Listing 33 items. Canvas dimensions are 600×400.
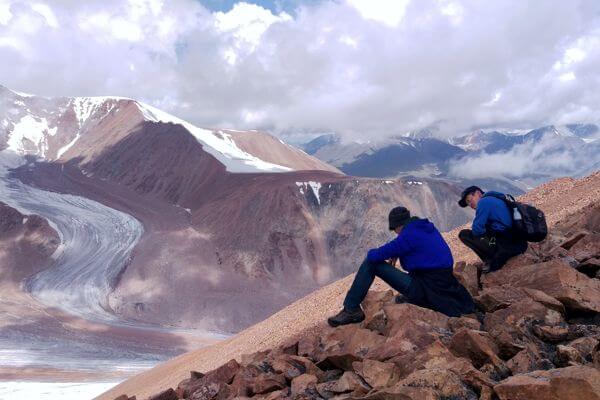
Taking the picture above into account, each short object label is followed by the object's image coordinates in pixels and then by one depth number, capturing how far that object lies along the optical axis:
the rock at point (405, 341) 4.59
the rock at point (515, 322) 4.25
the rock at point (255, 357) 6.29
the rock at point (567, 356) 3.88
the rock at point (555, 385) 3.00
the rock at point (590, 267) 5.85
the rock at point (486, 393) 3.41
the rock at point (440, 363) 3.65
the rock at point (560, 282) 4.96
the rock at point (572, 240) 6.84
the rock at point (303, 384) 4.59
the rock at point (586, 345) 3.94
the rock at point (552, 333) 4.48
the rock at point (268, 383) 4.93
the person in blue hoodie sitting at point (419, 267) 5.15
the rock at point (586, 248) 6.29
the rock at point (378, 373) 4.18
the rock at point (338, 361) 4.77
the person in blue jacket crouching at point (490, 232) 5.79
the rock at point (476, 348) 4.04
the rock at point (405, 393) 3.42
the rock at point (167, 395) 5.96
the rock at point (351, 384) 4.07
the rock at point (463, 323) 4.89
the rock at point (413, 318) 5.00
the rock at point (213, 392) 5.46
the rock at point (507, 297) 4.98
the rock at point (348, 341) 5.09
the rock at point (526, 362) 3.92
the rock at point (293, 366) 5.06
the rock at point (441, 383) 3.54
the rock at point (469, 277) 6.11
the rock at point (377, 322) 5.49
